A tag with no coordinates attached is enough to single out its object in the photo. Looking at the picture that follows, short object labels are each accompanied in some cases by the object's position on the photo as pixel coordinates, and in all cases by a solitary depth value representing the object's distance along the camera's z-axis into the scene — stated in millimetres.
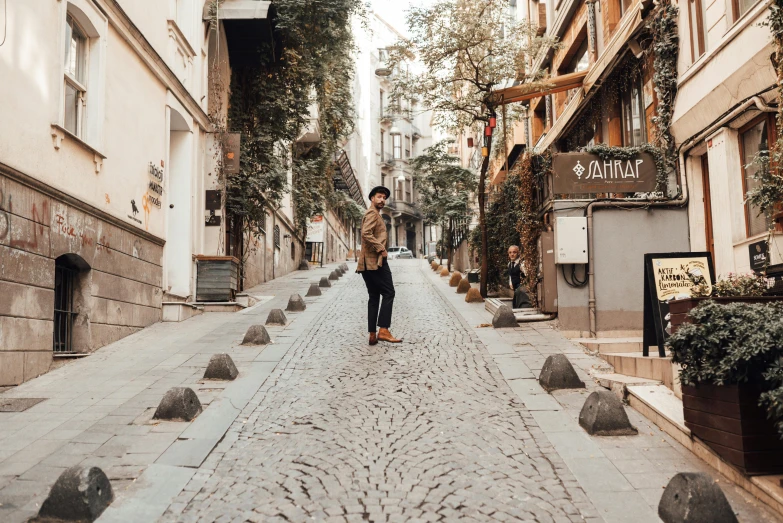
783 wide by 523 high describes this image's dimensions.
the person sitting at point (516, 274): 13031
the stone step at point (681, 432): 4016
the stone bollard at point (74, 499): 3939
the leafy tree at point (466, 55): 14477
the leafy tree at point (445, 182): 28953
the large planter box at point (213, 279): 14195
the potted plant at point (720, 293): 5504
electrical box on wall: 10086
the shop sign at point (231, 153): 15398
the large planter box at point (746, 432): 4188
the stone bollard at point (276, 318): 11289
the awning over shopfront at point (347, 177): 36981
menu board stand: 7438
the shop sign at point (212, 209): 15352
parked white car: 52250
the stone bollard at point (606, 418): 5445
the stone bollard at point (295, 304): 13375
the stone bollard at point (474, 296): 15141
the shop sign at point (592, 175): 10547
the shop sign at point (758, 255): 8570
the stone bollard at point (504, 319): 10648
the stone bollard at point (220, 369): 7355
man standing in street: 9102
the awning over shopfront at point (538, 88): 14830
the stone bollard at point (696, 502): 3705
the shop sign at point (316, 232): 33875
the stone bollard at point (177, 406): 5887
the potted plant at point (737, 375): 4016
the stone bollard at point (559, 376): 6824
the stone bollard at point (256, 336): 9422
